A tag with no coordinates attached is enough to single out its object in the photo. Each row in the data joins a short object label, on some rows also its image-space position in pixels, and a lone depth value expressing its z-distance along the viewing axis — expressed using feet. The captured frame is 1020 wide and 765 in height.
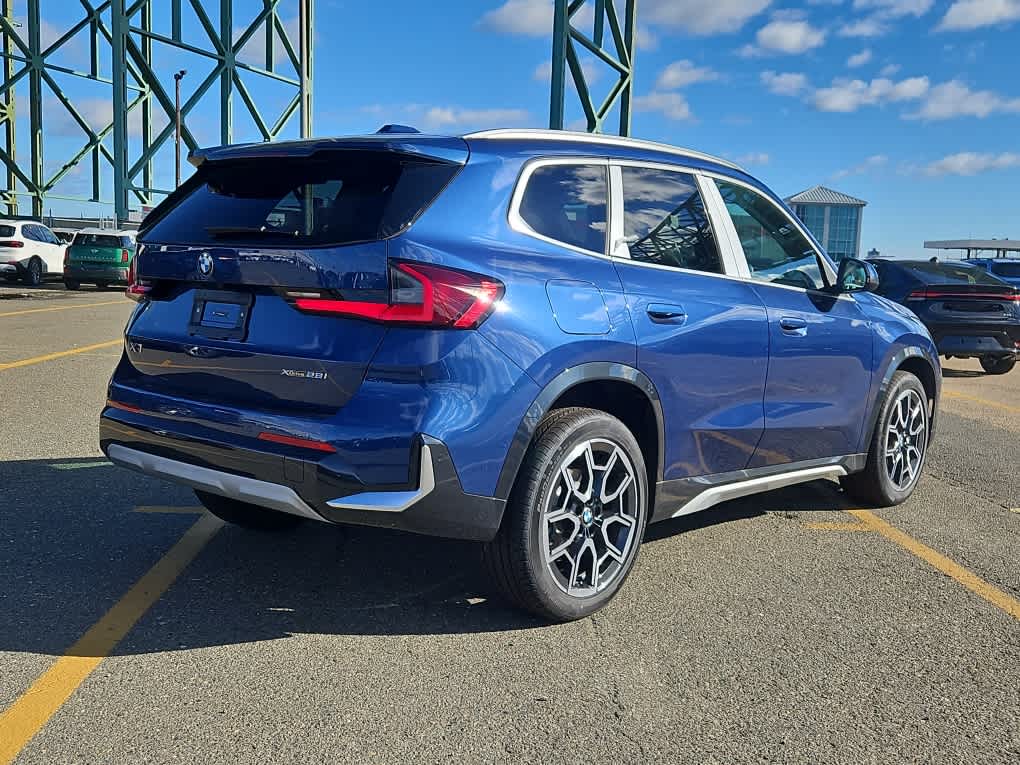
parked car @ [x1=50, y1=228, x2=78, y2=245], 106.33
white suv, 80.89
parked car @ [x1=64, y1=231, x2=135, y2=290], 79.87
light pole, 139.50
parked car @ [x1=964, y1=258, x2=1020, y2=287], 66.23
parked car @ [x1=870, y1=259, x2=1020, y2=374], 39.50
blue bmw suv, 10.41
